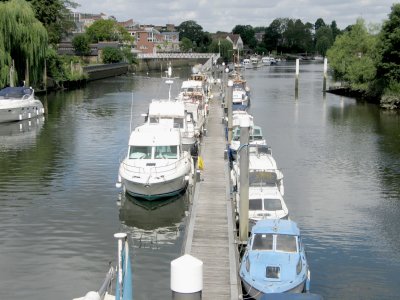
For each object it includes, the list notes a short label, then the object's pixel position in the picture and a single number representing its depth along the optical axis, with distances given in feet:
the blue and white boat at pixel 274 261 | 61.46
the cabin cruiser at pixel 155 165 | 99.09
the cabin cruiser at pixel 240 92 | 235.44
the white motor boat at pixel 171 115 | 141.90
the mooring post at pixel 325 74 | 314.43
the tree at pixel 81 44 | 481.05
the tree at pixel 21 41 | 218.18
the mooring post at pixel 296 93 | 296.20
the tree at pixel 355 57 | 285.84
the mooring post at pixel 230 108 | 139.13
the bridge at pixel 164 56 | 611.96
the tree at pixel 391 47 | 250.37
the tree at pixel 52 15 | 334.44
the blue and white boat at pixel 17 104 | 192.95
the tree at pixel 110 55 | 500.74
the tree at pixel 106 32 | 576.20
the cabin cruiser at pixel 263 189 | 82.70
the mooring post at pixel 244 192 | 74.79
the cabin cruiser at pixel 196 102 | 160.09
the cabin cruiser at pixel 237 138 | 133.97
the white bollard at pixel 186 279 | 28.07
